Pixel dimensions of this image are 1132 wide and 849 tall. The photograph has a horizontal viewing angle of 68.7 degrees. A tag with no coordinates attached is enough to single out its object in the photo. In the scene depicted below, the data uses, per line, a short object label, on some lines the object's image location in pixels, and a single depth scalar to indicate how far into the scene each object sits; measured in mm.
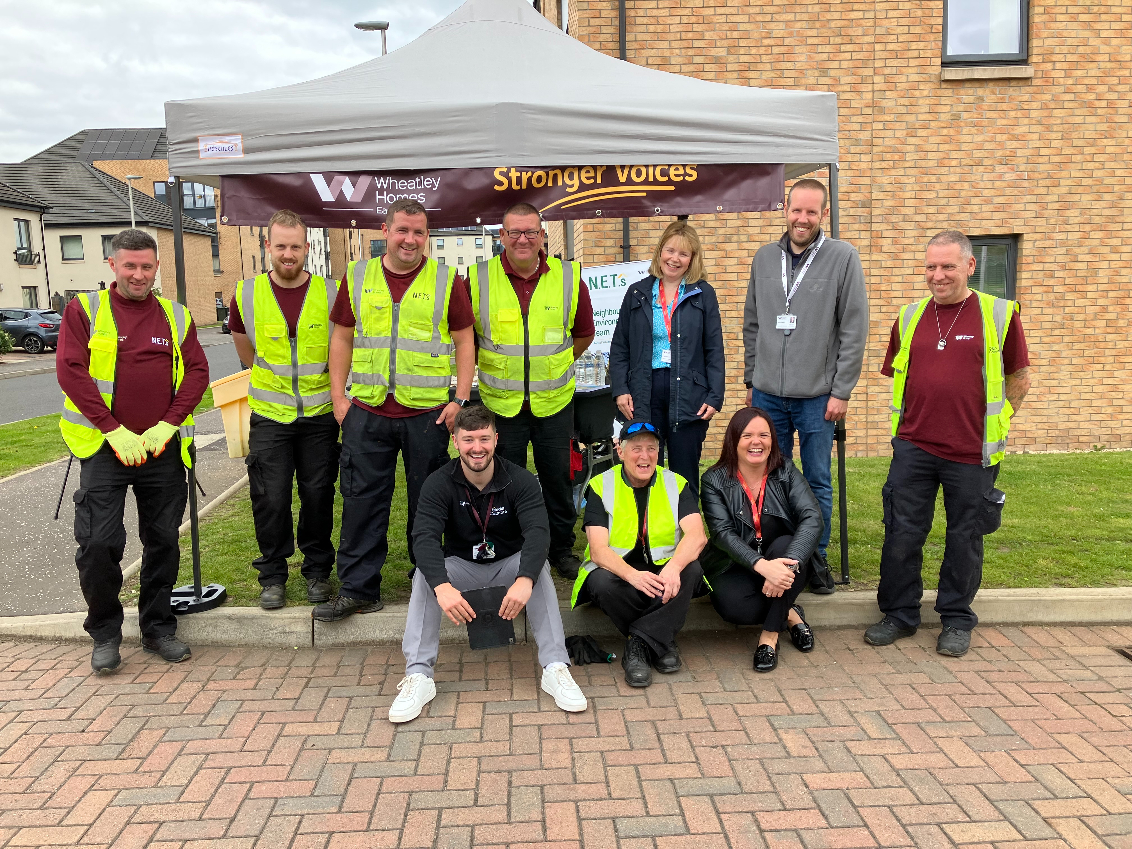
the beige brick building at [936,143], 7812
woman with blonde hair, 4492
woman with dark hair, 4078
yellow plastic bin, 5781
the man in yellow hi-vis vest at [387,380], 4207
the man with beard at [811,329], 4383
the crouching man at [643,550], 3953
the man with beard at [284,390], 4320
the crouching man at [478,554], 3697
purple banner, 4559
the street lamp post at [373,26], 15850
